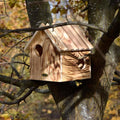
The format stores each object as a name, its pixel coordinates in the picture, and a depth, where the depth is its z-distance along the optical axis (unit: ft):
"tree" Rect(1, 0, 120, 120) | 16.72
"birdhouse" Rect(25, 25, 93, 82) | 15.70
